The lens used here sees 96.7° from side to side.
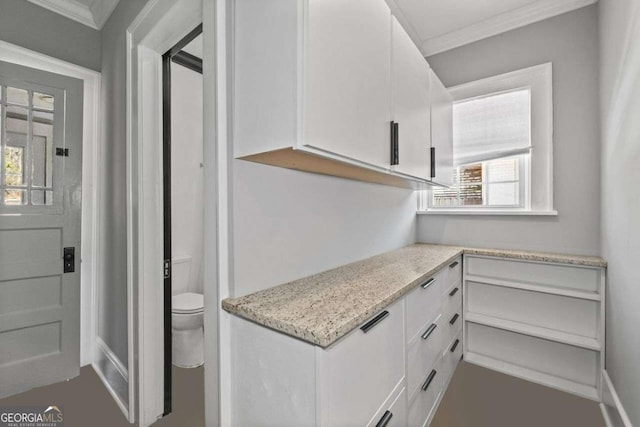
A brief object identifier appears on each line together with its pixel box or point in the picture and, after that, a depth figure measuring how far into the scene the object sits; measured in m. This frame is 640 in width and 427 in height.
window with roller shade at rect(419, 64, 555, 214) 2.25
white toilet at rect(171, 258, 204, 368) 2.13
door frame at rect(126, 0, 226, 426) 1.56
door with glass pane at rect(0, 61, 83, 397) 1.84
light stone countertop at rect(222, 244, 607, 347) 0.88
